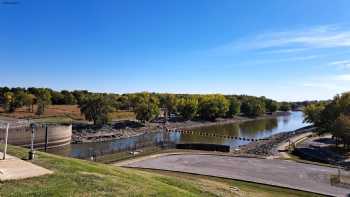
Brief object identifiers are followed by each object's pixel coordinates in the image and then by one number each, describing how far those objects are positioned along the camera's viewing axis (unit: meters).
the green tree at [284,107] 191.00
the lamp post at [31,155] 15.88
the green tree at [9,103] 87.41
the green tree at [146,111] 90.00
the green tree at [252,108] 132.05
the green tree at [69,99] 121.50
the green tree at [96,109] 78.31
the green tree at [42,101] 85.61
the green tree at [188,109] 105.56
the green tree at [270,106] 157.25
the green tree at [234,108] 122.00
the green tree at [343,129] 48.34
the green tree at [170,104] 109.36
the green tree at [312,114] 66.83
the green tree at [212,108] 112.23
